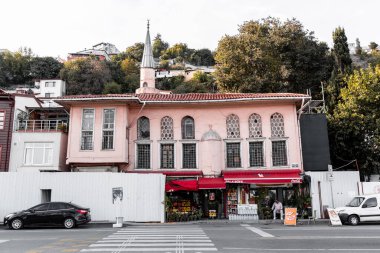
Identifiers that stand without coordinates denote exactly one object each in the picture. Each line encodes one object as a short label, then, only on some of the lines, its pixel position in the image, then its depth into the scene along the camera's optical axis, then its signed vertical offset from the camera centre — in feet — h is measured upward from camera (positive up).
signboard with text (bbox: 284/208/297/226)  65.31 -5.43
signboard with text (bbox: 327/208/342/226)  64.90 -5.82
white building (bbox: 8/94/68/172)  86.02 +10.34
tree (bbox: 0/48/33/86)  308.60 +106.23
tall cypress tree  134.82 +51.29
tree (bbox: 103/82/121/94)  234.79 +67.02
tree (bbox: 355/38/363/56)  360.32 +141.18
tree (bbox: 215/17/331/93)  136.15 +53.69
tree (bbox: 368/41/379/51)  416.87 +167.58
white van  65.31 -4.61
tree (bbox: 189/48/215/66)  439.59 +163.42
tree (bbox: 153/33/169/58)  471.37 +193.53
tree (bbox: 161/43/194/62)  448.24 +175.22
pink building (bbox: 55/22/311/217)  83.92 +11.78
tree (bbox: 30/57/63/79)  299.36 +103.83
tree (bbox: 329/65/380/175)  97.04 +16.63
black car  61.41 -4.91
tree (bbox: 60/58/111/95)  241.76 +77.59
